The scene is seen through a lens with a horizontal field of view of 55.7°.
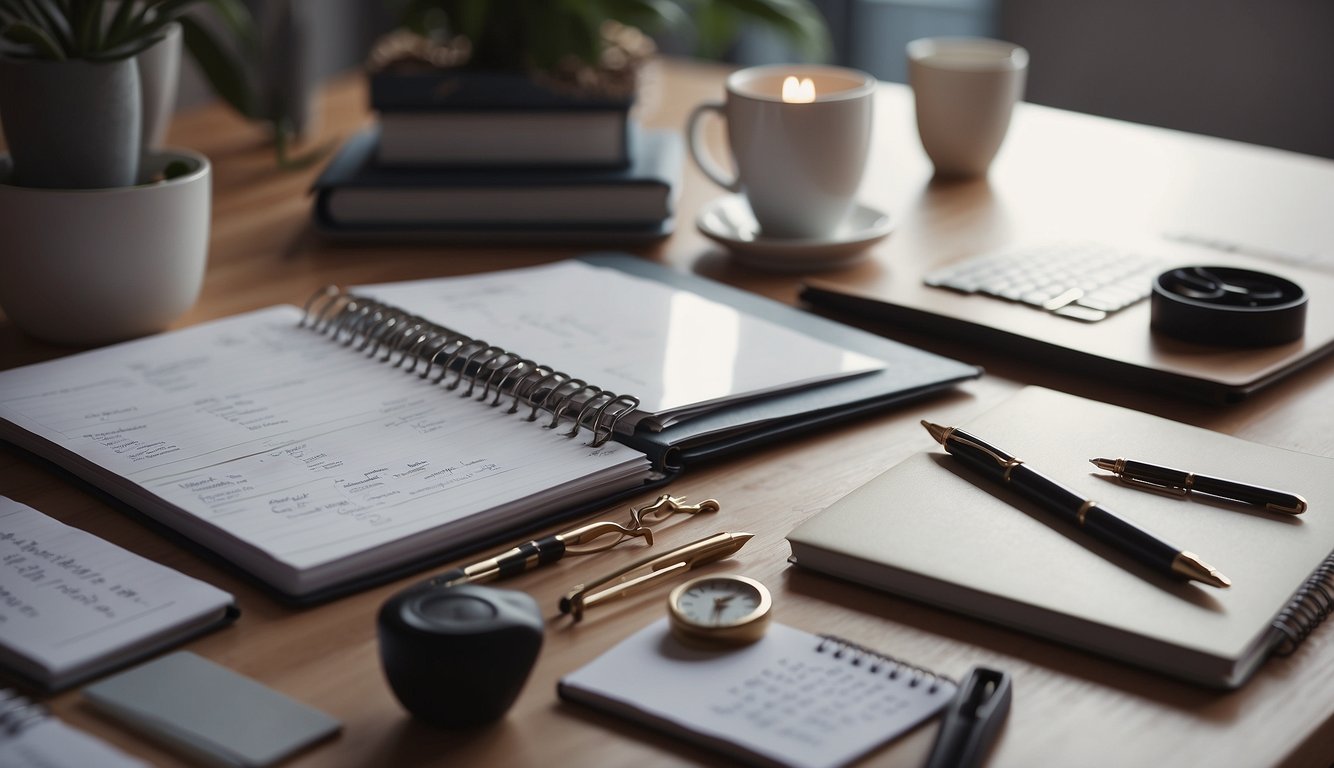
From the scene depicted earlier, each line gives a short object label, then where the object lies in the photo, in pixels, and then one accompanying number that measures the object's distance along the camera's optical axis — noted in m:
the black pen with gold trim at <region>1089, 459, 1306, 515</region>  0.67
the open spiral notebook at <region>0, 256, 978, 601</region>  0.67
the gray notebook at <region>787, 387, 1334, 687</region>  0.57
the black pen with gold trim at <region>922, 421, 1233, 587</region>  0.60
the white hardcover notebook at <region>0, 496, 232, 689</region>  0.56
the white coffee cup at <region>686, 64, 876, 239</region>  1.09
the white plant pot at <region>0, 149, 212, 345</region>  0.91
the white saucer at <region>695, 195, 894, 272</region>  1.10
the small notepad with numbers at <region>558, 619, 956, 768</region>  0.51
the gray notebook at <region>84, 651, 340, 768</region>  0.51
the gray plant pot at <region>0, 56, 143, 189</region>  0.88
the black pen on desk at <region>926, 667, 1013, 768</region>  0.49
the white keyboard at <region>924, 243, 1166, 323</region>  1.00
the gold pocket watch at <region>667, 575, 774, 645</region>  0.57
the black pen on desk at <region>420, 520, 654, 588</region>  0.62
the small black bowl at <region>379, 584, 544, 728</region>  0.50
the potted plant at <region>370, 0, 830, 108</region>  1.26
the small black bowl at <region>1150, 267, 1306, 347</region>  0.90
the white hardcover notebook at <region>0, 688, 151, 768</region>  0.49
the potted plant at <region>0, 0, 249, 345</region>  0.89
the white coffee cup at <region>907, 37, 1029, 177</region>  1.33
